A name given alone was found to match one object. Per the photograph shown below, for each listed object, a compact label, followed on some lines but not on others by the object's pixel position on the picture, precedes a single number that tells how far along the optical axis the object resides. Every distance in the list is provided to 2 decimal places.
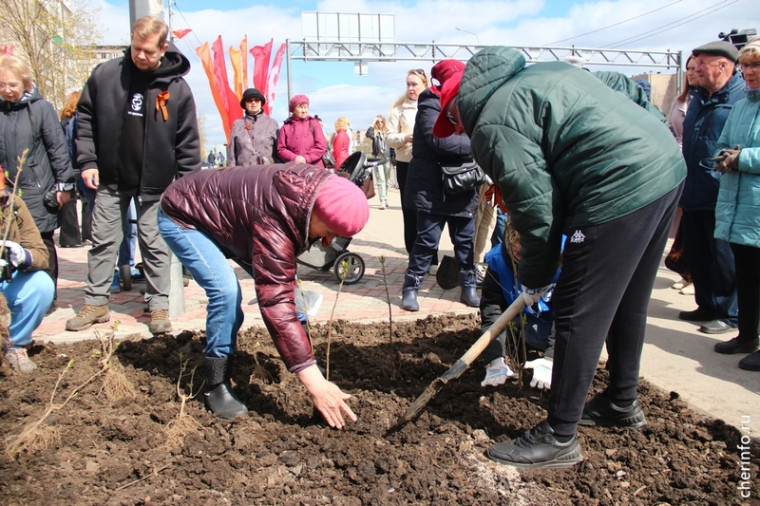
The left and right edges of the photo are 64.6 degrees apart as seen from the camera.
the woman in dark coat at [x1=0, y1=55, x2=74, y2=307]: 4.59
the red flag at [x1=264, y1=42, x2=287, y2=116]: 9.73
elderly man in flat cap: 4.53
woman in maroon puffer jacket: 2.51
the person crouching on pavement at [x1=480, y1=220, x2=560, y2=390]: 3.32
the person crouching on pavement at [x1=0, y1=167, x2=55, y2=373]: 3.44
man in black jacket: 4.45
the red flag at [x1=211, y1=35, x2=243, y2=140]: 9.32
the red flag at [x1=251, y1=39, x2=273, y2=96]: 9.64
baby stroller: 6.17
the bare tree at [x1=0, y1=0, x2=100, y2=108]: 15.59
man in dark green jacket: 2.21
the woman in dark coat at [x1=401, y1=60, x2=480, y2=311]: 5.02
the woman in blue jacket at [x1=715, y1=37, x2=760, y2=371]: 3.82
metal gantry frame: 25.94
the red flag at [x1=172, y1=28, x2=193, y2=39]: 8.56
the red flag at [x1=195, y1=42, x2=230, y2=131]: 9.31
